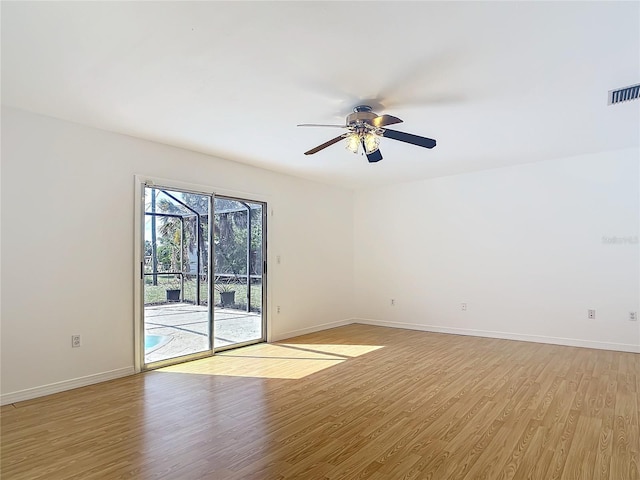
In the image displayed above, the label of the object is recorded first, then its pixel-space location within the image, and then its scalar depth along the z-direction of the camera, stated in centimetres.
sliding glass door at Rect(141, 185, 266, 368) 434
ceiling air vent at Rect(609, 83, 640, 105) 302
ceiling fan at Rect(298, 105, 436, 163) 315
